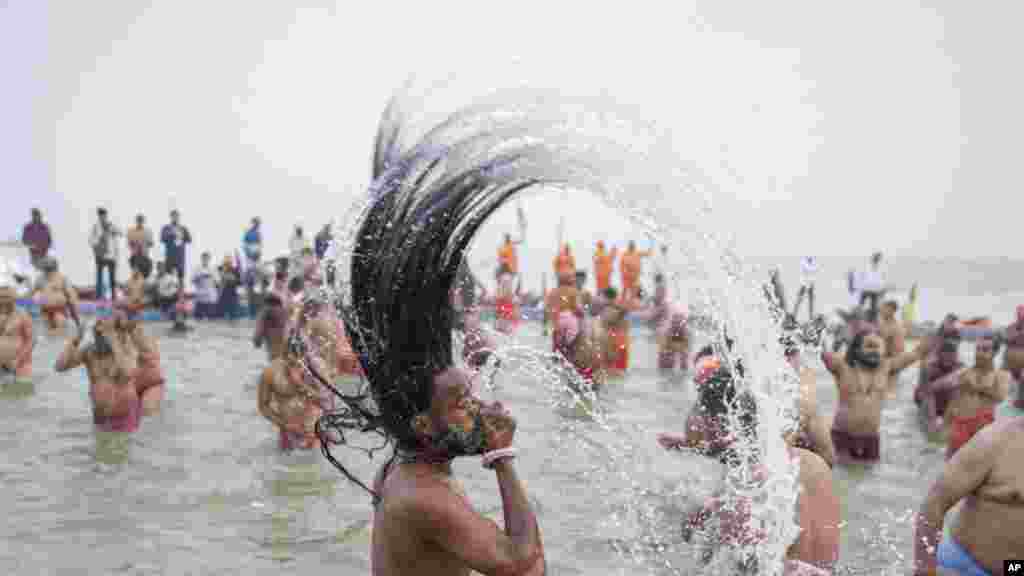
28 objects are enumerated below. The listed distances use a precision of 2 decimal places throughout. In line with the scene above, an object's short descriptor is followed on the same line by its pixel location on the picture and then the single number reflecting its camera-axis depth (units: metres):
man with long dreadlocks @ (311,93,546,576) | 2.96
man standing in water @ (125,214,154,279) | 21.16
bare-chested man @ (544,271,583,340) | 12.58
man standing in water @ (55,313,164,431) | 9.48
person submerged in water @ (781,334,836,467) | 4.86
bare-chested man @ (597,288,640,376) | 13.12
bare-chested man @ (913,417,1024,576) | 3.91
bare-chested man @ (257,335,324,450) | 8.81
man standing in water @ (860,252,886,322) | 22.88
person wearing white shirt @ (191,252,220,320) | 20.12
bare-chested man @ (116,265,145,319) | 9.76
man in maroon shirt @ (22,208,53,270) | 21.12
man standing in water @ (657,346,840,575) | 4.06
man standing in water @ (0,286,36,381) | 12.01
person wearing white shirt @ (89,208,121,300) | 20.50
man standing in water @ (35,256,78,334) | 16.50
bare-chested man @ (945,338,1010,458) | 9.52
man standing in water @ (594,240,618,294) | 24.97
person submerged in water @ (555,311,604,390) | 10.01
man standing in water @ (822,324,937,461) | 9.48
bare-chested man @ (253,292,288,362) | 9.88
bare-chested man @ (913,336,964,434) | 10.80
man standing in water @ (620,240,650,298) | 24.28
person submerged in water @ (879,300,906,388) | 13.21
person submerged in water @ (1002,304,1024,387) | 10.35
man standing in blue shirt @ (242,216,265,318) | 22.55
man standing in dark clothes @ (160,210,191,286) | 21.30
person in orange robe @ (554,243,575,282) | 22.66
